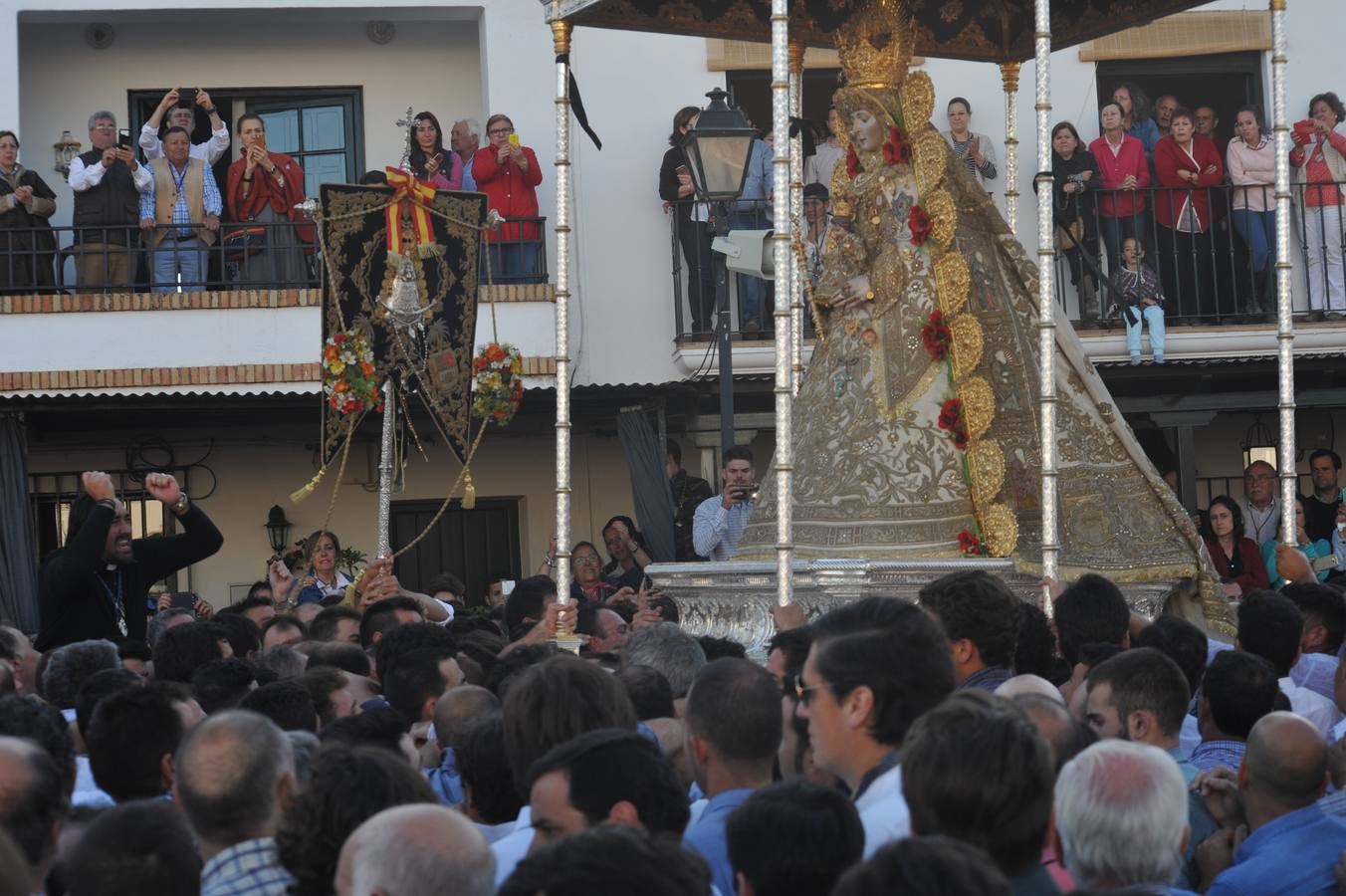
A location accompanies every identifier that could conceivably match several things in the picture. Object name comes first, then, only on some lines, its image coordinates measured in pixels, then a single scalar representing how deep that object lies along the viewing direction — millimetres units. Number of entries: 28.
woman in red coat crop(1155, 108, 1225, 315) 16047
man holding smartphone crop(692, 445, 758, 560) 11039
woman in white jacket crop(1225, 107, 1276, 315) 16141
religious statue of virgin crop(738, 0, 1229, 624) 9352
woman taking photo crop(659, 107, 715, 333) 16172
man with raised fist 8297
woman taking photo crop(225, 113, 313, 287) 15938
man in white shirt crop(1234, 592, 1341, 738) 6398
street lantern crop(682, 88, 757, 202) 10711
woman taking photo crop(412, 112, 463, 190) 15672
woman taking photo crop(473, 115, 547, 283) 15734
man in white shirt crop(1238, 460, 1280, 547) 12938
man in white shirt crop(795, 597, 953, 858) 4152
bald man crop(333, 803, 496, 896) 3180
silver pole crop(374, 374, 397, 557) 10548
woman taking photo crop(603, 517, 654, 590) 13547
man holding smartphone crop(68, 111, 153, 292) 15664
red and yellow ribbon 10805
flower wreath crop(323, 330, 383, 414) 10648
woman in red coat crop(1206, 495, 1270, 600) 11406
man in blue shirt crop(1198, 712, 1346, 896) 4273
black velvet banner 10727
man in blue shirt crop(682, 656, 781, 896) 4480
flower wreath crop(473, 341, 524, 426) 11375
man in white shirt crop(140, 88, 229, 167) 15844
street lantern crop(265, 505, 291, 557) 16828
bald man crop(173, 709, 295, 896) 3979
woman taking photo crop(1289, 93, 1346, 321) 16156
